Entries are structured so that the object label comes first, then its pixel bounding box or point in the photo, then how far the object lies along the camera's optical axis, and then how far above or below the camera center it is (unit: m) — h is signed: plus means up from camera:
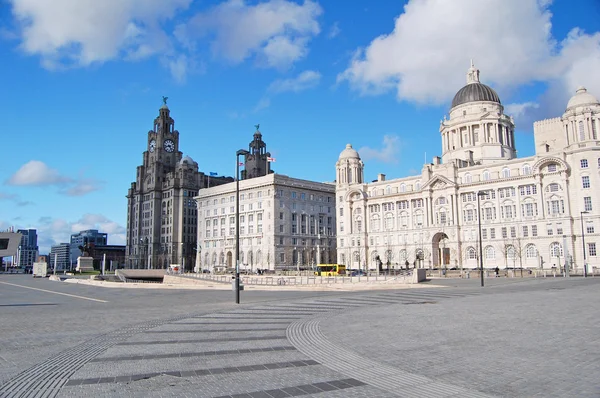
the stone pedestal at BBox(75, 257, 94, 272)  107.36 -0.05
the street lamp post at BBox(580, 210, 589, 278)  71.46 +3.08
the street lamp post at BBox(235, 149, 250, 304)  26.80 +1.66
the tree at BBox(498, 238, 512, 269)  83.50 +1.64
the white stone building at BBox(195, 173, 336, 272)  112.00 +9.00
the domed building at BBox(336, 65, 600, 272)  78.56 +11.21
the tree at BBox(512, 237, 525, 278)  81.94 +1.77
